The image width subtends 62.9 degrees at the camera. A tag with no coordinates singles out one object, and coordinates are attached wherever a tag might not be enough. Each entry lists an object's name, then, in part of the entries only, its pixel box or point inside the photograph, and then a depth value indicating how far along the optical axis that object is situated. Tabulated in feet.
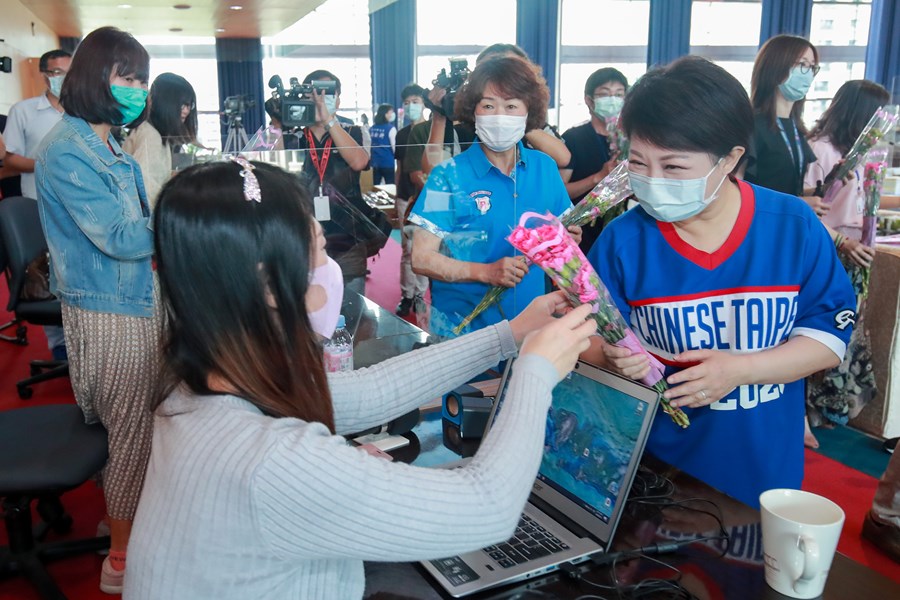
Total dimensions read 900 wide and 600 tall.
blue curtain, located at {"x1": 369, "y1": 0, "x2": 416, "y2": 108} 34.96
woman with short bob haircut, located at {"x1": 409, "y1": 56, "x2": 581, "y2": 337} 6.85
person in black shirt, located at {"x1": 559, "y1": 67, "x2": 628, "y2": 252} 10.68
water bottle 5.82
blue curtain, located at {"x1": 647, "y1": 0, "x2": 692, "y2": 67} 33.37
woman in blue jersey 4.17
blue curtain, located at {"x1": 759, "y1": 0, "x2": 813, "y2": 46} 32.55
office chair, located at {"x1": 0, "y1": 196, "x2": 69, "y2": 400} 11.19
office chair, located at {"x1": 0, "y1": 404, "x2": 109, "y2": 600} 6.17
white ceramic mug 2.97
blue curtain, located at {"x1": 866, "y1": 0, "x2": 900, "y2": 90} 31.12
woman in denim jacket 6.37
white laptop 3.39
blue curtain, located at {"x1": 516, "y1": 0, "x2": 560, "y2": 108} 33.55
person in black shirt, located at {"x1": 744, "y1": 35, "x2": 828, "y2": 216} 9.45
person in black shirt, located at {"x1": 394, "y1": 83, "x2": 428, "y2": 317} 8.60
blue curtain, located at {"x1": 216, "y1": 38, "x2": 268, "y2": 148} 41.78
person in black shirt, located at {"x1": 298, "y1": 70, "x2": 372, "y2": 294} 7.52
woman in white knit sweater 2.54
